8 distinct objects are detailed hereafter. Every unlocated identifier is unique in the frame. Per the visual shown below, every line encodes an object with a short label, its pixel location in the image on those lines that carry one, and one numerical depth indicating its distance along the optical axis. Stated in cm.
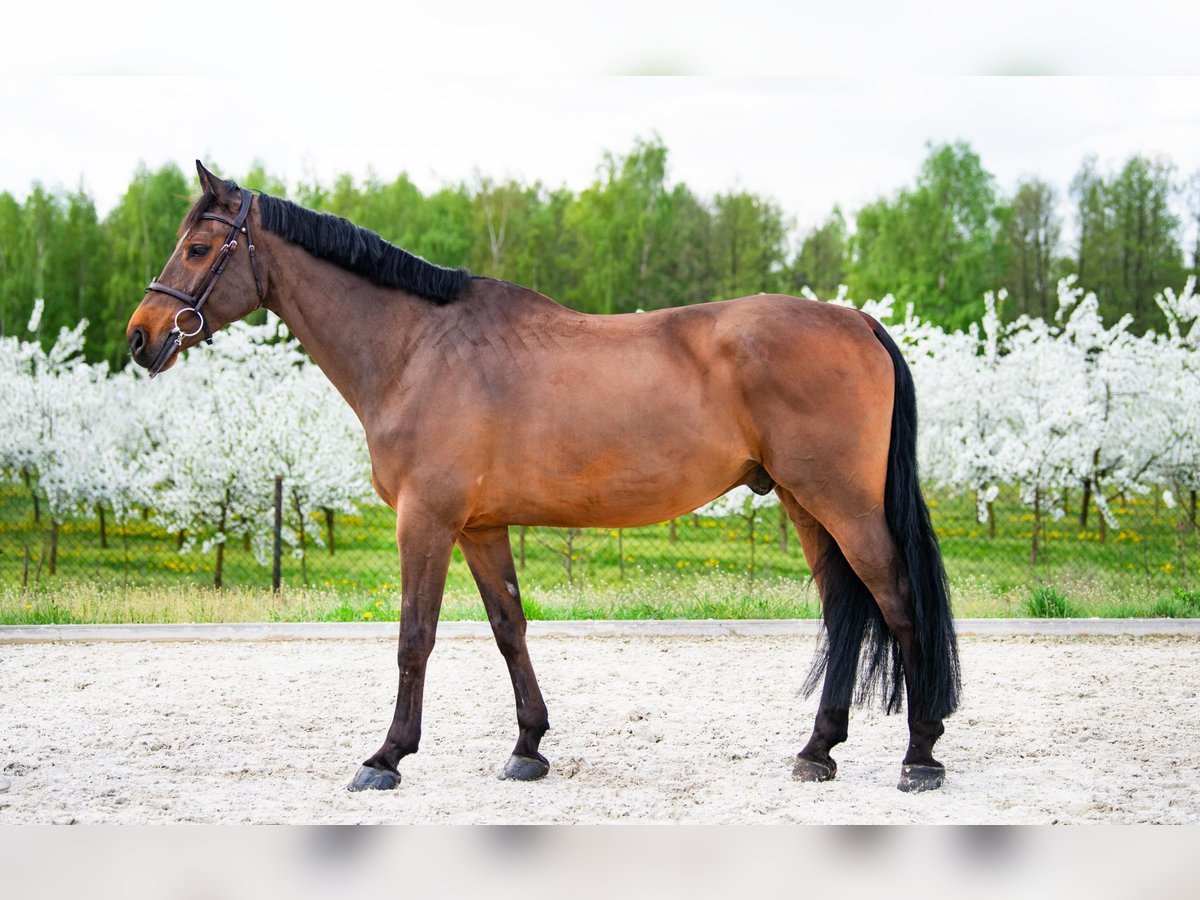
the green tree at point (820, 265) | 3123
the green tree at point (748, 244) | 2992
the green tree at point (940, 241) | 3066
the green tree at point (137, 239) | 2572
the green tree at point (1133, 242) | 2550
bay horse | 416
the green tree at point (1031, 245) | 2930
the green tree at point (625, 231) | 2988
